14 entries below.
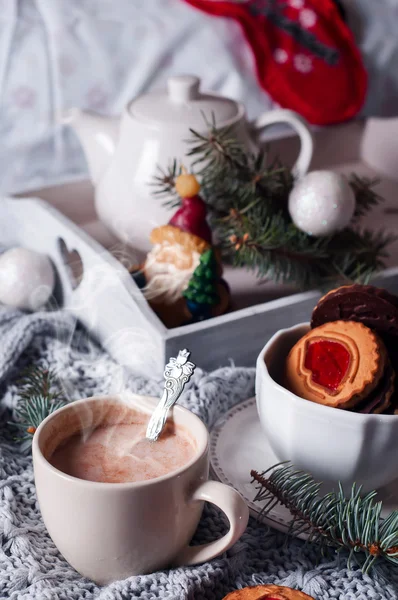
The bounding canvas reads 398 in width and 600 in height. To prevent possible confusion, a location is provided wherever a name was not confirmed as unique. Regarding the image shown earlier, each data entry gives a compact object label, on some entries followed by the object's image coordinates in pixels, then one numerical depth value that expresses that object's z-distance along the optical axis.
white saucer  0.60
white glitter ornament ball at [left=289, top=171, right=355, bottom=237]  0.86
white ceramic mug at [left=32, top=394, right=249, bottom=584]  0.50
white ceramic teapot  0.93
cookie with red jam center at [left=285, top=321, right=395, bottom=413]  0.58
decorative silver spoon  0.57
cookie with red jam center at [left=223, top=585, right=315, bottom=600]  0.49
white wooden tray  0.76
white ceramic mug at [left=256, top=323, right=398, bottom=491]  0.56
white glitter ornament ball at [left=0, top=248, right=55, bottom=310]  0.89
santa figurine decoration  0.80
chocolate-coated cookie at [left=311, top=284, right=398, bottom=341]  0.62
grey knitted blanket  0.53
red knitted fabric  1.51
